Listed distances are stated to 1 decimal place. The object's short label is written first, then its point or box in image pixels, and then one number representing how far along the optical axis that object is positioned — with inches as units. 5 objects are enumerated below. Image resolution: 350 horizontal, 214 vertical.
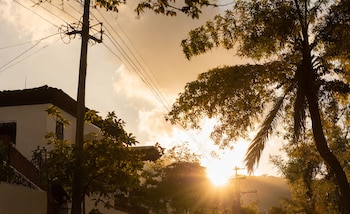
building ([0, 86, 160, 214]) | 761.0
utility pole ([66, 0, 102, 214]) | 540.4
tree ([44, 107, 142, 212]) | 547.2
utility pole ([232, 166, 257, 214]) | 2394.6
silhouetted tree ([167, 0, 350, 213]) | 533.3
